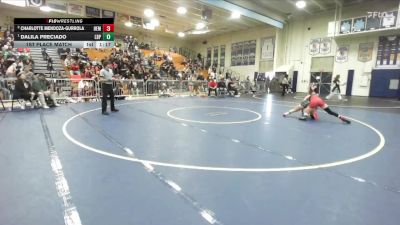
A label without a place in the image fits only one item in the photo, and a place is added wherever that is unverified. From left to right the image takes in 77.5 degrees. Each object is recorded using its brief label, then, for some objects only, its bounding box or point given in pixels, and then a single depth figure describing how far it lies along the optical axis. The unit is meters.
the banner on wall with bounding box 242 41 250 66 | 28.23
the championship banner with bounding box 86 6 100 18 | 20.86
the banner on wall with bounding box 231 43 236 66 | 29.94
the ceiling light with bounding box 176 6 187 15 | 20.04
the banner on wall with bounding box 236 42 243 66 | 29.11
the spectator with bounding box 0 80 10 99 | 10.33
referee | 8.44
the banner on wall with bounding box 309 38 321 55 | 22.29
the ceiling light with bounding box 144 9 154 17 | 21.63
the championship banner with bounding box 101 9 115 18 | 21.67
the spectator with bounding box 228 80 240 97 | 17.93
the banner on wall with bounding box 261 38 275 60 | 25.59
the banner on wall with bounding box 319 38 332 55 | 21.53
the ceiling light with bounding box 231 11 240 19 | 18.86
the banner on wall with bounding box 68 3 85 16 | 19.70
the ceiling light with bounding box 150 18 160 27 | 24.57
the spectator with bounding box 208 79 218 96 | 16.80
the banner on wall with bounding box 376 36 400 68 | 18.02
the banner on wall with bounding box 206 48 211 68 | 33.82
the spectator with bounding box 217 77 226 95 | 17.48
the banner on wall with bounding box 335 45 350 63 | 20.59
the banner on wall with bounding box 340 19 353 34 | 18.92
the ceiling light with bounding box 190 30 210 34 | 28.62
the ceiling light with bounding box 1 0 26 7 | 16.97
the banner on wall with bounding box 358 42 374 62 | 19.30
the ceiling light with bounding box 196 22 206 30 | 26.57
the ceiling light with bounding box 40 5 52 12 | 18.54
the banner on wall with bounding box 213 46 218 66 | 32.53
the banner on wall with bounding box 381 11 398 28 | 16.64
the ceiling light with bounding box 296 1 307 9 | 18.11
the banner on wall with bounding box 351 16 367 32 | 18.27
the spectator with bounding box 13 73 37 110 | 8.85
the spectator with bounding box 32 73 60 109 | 9.65
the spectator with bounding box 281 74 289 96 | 19.41
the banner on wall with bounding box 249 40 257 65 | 27.40
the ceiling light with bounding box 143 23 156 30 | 24.14
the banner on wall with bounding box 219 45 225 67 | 31.53
